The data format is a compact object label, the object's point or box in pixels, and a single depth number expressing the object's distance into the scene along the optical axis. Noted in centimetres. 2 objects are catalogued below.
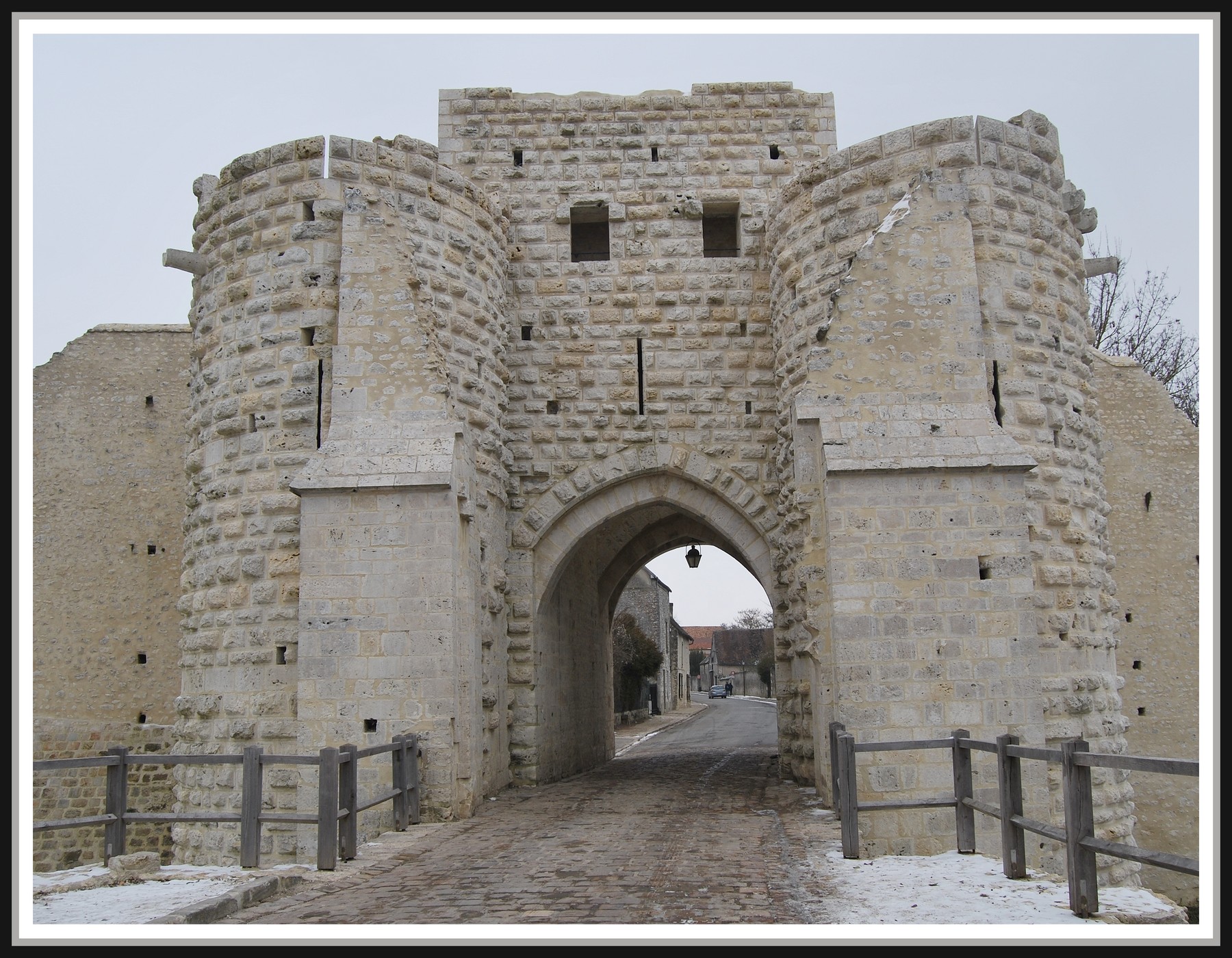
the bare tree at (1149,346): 2227
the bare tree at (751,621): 9250
